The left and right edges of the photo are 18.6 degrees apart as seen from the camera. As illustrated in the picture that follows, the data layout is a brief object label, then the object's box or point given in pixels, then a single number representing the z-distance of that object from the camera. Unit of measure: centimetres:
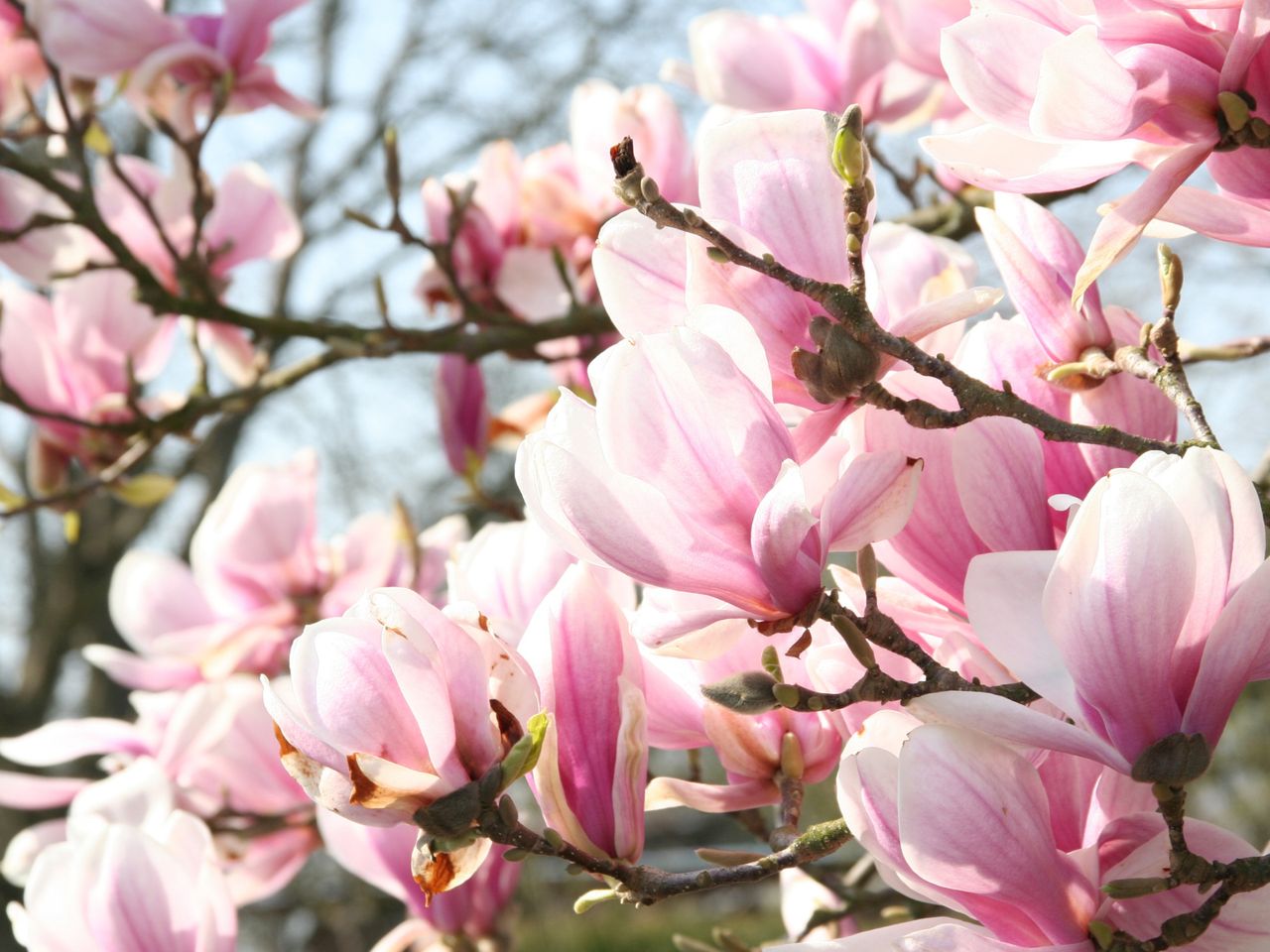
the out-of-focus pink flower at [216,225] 187
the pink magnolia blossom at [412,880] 121
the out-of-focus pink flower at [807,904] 128
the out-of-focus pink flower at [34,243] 178
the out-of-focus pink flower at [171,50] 159
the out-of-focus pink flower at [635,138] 172
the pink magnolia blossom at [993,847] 95
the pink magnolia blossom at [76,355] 176
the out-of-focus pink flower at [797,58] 155
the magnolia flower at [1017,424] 101
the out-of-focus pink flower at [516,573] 112
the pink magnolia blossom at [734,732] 105
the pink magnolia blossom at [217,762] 134
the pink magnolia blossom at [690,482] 96
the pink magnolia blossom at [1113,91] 96
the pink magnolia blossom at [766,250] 100
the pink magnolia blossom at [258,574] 176
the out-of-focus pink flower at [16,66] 169
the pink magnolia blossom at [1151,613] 93
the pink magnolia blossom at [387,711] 99
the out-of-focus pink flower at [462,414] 189
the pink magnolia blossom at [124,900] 111
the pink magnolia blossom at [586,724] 103
